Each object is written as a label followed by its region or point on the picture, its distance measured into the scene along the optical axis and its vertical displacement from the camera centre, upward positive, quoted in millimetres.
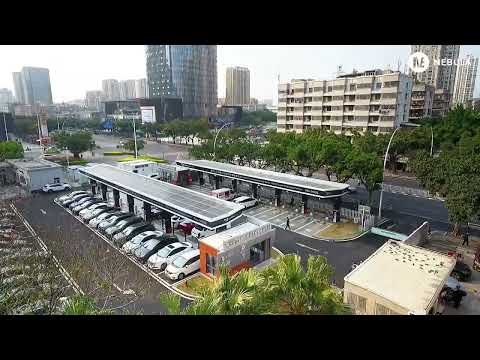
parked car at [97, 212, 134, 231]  17500 -5872
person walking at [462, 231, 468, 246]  15867 -6204
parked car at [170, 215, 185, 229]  18388 -6085
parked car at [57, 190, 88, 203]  22947 -5910
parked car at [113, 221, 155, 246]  15781 -5986
